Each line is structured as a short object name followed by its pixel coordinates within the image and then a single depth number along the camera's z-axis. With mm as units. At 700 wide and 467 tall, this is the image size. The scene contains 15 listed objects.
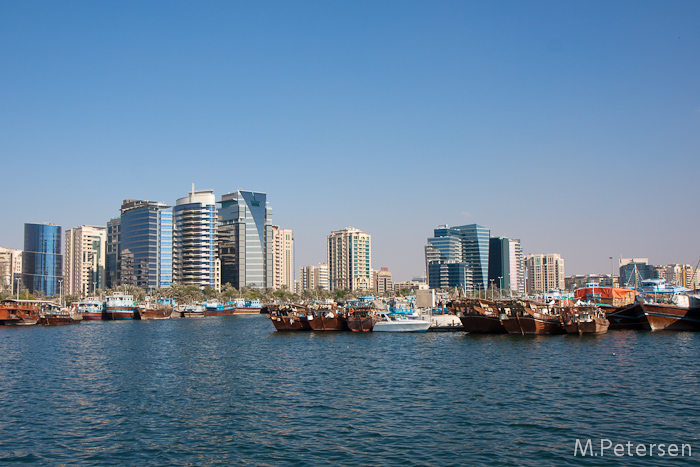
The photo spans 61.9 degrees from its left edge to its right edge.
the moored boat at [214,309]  194250
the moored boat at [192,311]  184875
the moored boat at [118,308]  156500
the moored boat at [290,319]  94875
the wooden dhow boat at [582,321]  73312
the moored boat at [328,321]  91125
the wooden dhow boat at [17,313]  119812
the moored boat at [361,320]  88750
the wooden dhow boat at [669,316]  78438
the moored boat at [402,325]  86500
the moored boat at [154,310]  162875
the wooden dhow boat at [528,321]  73750
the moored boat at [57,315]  125562
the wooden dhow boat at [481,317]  76375
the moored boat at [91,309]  153325
